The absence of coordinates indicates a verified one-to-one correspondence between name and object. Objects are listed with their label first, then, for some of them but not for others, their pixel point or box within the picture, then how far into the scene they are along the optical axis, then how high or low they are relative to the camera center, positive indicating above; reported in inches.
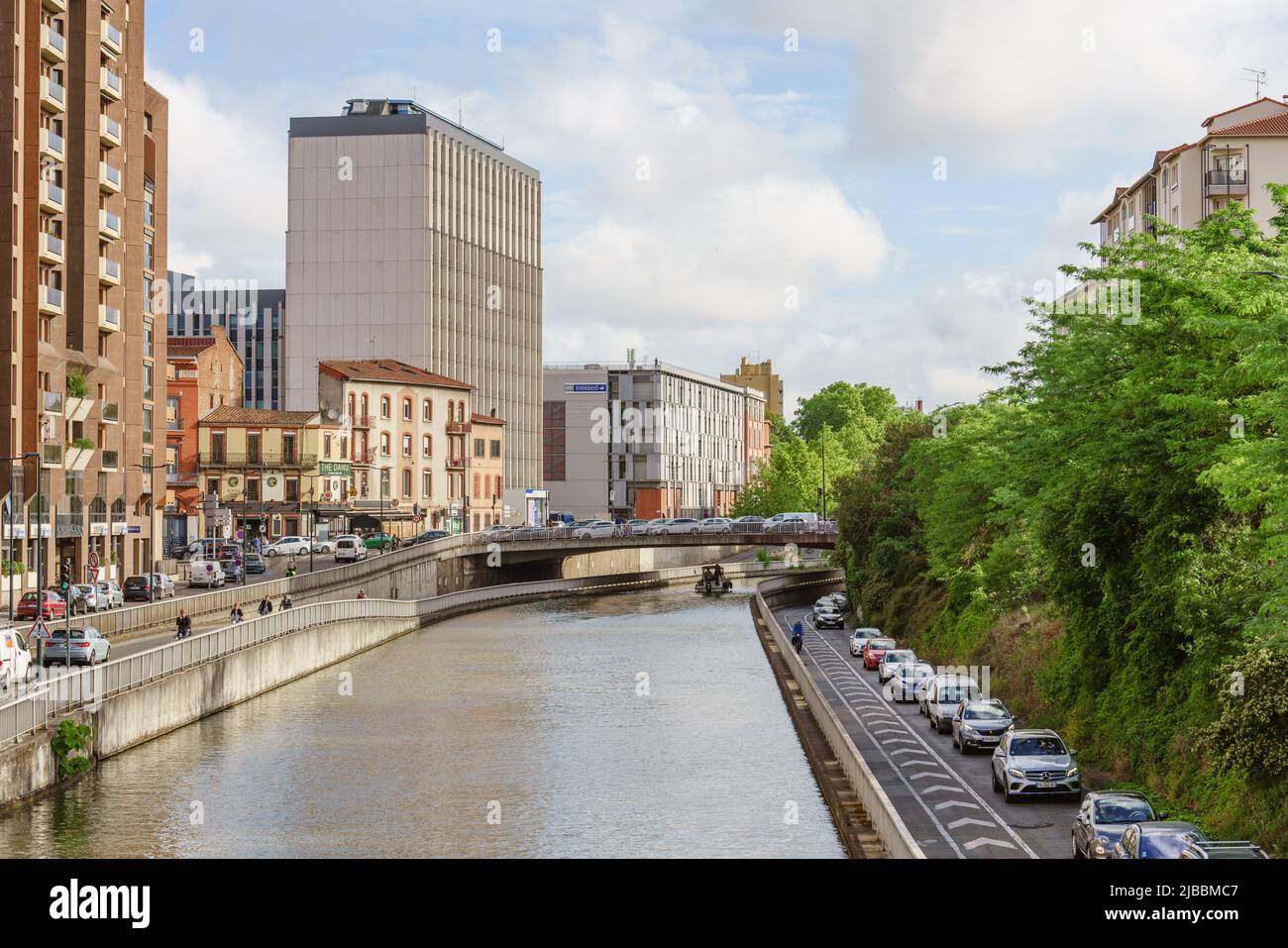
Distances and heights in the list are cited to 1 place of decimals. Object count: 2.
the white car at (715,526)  5054.1 -88.9
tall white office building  6063.0 +1038.3
